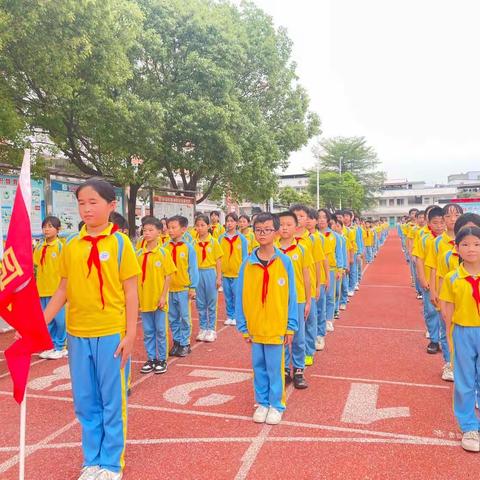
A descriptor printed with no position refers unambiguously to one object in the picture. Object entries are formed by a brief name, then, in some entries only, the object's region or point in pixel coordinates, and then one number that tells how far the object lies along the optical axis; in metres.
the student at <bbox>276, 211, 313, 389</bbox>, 4.84
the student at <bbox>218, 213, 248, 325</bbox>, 8.20
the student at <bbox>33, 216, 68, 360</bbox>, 6.24
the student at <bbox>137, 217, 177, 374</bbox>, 5.45
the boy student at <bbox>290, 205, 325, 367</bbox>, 5.40
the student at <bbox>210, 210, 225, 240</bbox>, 11.33
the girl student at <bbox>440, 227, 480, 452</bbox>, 3.59
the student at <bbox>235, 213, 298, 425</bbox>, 4.05
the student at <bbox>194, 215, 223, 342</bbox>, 7.12
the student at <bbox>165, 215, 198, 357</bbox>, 6.11
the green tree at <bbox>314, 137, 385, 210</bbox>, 56.62
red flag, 2.81
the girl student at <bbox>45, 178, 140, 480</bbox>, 3.11
